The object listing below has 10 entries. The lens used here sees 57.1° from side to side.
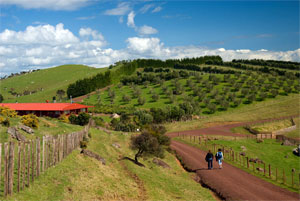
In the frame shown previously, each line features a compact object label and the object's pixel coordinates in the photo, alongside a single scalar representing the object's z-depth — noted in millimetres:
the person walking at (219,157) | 30606
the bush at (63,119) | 55781
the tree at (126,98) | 127875
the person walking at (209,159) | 29953
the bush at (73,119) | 57131
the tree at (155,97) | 125438
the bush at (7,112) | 39394
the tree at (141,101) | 120569
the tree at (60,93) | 157662
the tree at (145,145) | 31906
